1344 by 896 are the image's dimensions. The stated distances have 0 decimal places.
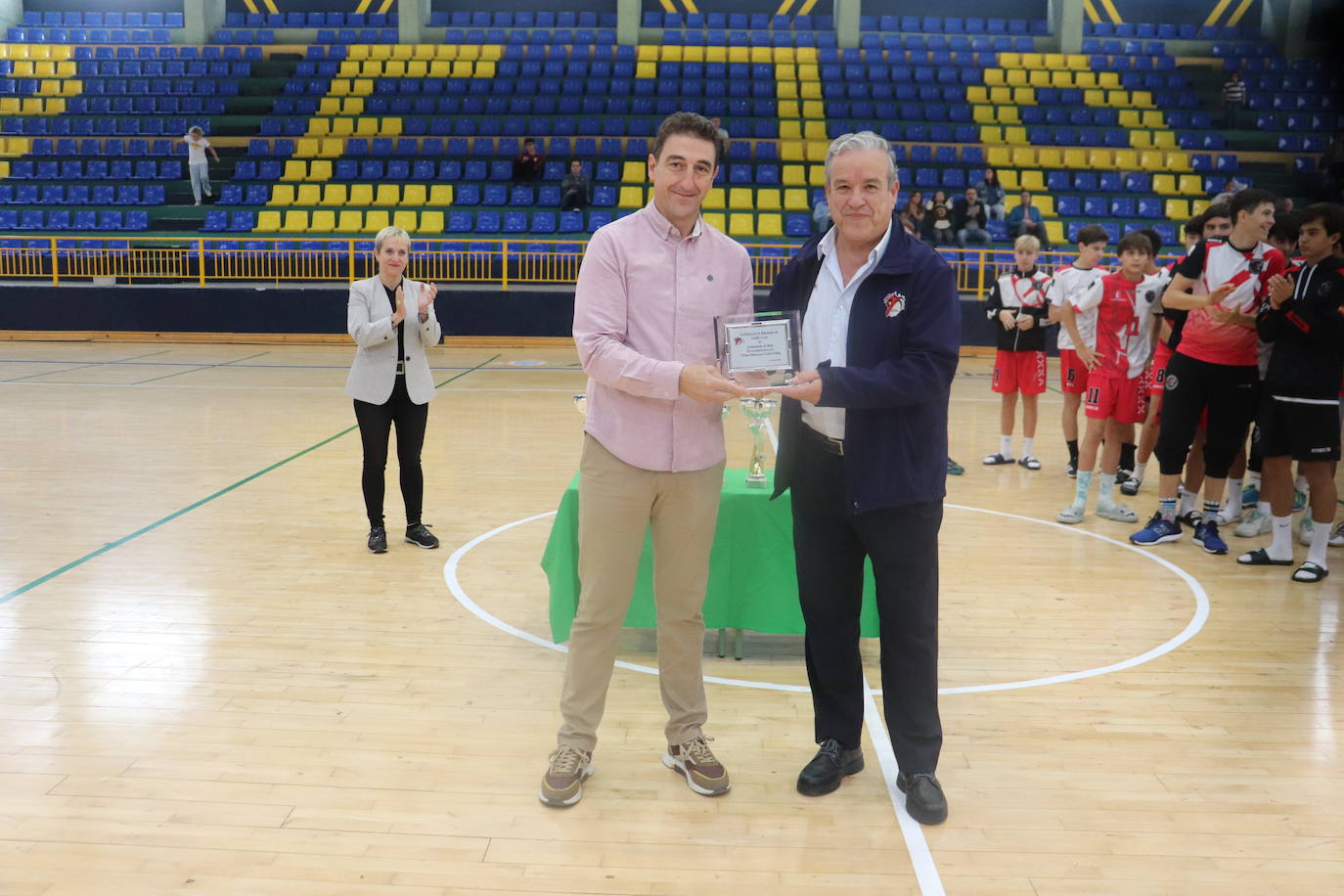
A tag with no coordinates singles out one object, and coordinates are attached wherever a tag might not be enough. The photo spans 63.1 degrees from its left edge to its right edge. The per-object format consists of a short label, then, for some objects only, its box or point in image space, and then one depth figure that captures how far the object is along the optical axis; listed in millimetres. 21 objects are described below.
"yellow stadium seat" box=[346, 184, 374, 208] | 17797
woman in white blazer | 5191
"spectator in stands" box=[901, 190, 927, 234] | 14252
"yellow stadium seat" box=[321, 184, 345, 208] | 17906
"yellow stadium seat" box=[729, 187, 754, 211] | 17594
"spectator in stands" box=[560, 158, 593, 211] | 16953
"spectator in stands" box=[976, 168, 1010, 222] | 16359
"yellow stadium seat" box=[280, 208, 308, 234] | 17203
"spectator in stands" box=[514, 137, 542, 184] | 18031
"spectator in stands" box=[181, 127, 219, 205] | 17719
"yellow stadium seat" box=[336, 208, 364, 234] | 17109
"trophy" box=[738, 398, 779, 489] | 3793
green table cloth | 4000
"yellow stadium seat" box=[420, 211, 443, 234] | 16953
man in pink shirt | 2801
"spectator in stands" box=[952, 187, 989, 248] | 15881
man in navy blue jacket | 2760
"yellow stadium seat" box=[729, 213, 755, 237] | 16766
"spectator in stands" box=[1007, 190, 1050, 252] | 15234
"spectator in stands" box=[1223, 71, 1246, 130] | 19734
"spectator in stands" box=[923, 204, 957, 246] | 15453
